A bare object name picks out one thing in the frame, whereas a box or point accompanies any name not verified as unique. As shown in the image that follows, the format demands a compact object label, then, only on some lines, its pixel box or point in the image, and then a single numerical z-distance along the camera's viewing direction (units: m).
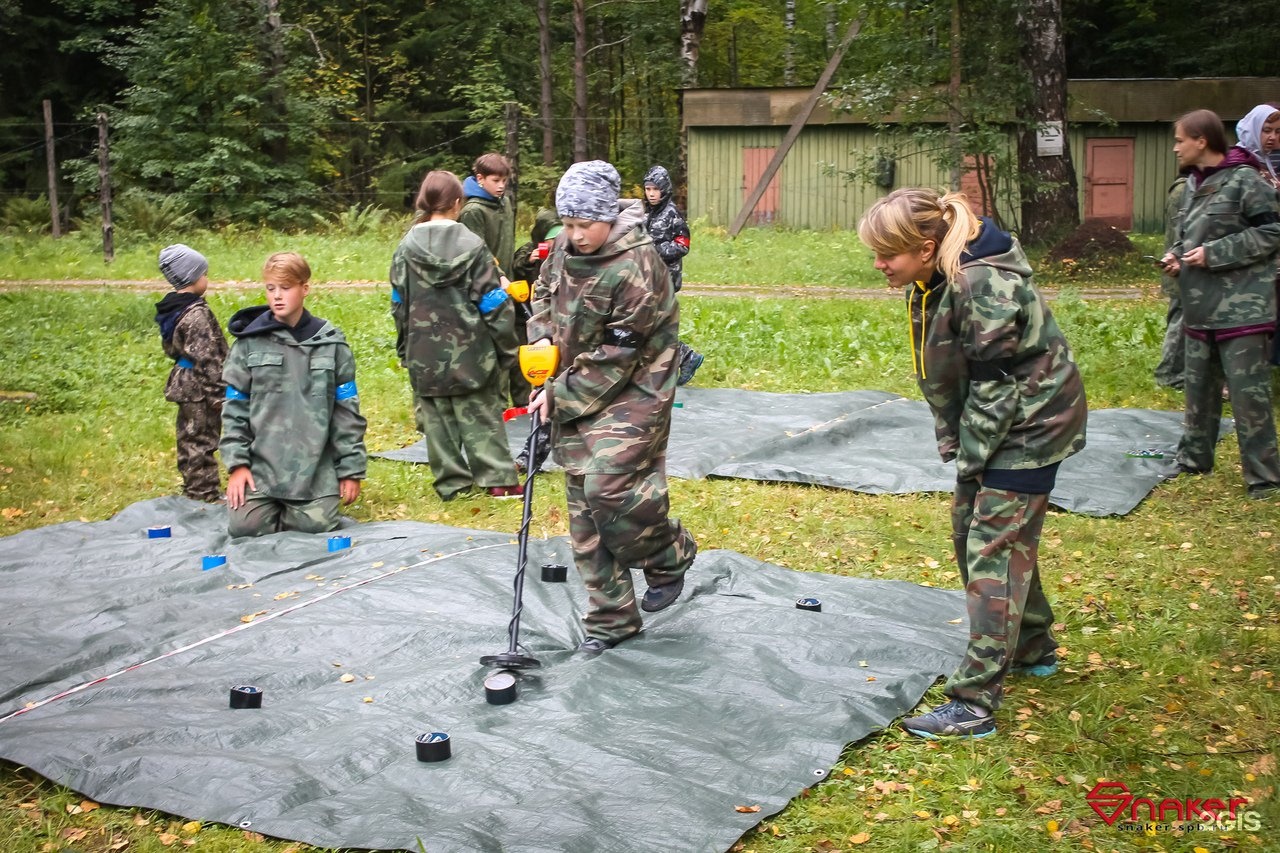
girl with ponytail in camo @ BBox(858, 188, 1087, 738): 3.99
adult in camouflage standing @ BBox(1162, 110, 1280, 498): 7.12
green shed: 25.31
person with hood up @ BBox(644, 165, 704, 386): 10.51
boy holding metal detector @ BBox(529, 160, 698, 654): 4.96
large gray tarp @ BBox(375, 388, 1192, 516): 7.79
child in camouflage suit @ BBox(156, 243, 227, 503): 7.67
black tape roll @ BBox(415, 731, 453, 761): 4.01
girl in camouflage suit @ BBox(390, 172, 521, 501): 7.68
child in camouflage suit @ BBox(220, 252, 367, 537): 6.74
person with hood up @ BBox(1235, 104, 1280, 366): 8.42
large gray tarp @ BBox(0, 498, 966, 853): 3.76
